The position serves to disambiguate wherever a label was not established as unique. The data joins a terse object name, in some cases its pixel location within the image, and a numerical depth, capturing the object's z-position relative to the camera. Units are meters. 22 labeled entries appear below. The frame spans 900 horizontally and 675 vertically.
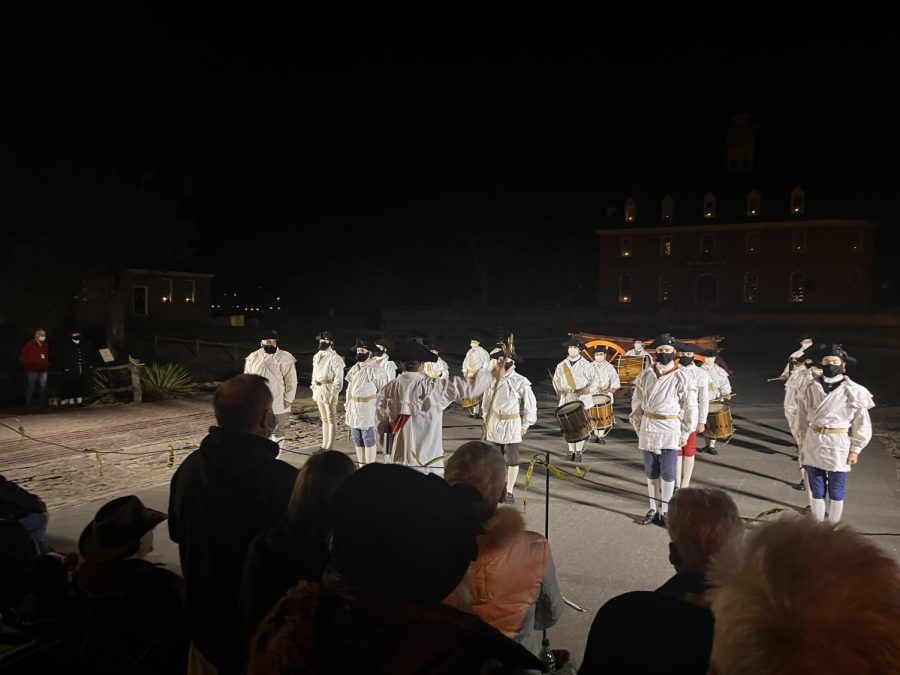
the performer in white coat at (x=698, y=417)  9.51
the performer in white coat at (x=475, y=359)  17.31
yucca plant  17.89
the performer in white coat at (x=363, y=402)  10.95
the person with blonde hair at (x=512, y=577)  3.07
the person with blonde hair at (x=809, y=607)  1.50
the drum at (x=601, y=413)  11.59
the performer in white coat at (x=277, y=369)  12.52
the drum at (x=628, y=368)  18.28
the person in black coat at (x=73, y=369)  16.66
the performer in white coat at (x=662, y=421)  8.52
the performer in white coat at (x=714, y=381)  12.50
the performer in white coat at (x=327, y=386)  12.48
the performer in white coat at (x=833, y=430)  7.84
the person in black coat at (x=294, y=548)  2.73
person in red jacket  15.76
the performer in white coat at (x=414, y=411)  8.77
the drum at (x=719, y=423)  10.97
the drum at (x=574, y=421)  10.50
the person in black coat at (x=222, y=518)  3.14
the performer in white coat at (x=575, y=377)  12.37
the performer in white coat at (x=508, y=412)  9.62
